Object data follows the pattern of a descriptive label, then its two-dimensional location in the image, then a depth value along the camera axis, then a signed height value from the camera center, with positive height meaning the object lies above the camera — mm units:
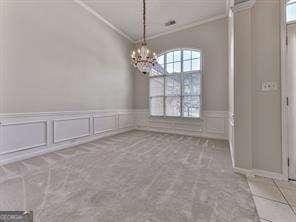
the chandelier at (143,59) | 3721 +1224
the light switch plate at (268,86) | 2193 +345
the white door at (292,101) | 2158 +129
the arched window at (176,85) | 5398 +951
